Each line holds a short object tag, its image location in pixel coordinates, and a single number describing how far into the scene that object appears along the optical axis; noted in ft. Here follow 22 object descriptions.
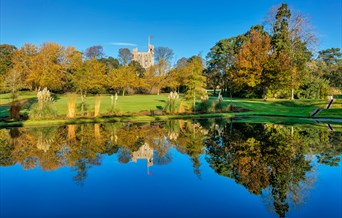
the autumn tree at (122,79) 163.32
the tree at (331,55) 292.61
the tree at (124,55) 293.80
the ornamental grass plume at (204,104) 73.31
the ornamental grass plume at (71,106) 59.72
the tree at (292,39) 113.60
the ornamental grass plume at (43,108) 57.67
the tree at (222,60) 164.66
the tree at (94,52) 292.24
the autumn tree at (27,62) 146.92
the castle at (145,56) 408.03
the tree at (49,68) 141.72
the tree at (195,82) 74.90
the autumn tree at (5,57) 169.17
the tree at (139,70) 221.66
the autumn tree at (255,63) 109.81
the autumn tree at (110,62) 258.51
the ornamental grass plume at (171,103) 69.67
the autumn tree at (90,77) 139.33
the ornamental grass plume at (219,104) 76.97
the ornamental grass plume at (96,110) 63.11
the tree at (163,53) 250.78
